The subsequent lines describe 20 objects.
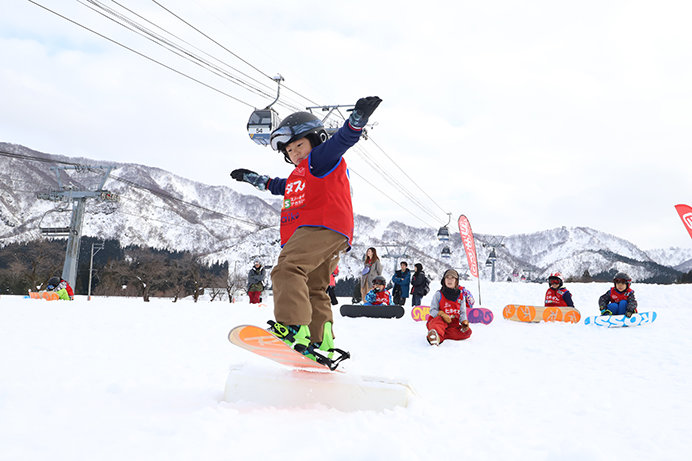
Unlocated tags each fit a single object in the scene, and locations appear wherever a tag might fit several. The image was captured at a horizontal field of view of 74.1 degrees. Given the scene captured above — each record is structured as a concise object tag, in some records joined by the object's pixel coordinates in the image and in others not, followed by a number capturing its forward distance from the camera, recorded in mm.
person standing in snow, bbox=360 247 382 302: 11266
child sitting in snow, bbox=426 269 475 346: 6812
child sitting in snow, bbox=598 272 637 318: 8594
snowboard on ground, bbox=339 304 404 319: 9469
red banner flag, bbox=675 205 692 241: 12836
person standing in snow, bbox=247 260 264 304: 13562
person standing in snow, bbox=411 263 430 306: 12039
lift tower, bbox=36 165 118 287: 28344
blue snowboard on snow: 8328
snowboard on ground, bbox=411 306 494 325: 8852
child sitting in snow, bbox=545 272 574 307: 9766
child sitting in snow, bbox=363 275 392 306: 10203
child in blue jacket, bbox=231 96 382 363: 2654
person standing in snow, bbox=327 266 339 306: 11549
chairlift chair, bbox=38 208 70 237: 30542
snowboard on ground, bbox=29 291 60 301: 12695
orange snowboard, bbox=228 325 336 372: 2324
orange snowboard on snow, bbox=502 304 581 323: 9367
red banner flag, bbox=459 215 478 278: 15227
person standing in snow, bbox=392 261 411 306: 12367
